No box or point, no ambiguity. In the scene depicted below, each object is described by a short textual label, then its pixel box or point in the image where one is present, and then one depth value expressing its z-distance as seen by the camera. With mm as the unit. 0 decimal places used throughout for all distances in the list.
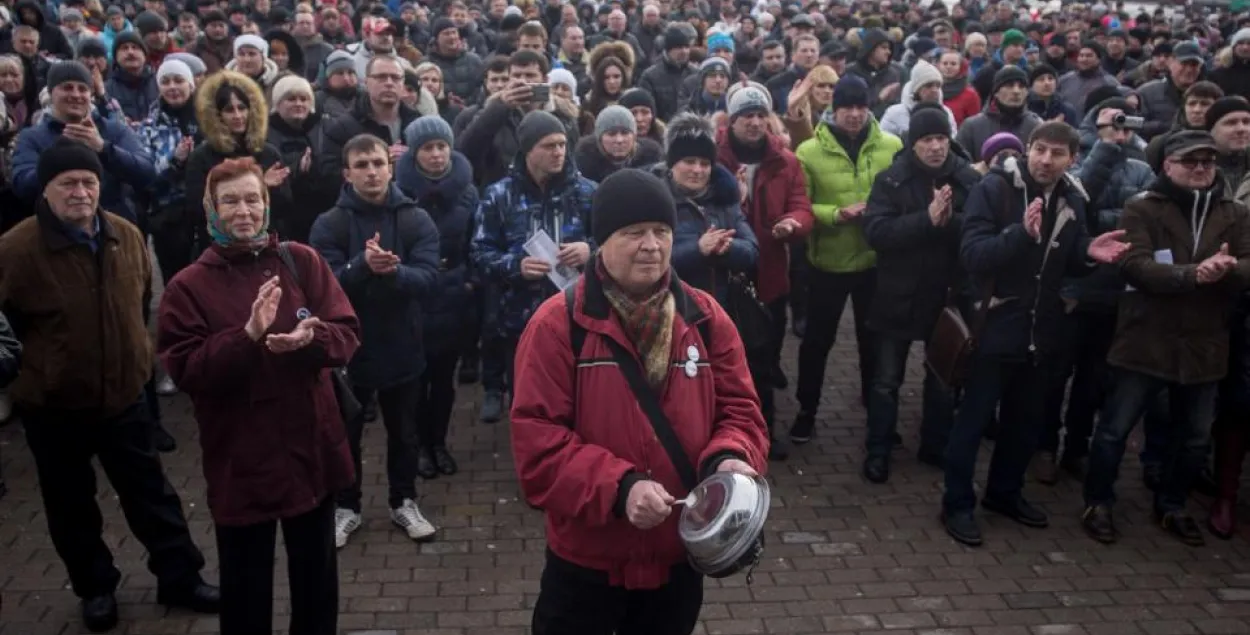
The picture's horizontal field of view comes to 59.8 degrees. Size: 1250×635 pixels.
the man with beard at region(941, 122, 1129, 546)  5676
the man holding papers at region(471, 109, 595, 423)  6008
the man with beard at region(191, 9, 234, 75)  10766
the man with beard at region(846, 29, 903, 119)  10711
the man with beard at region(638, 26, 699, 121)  11727
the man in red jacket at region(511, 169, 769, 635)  3350
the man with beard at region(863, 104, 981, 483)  6281
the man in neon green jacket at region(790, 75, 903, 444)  6957
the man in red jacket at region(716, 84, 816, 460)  6816
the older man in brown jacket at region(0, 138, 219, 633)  4676
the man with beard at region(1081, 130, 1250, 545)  5625
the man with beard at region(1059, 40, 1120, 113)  11227
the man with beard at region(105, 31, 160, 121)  8812
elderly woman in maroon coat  3945
